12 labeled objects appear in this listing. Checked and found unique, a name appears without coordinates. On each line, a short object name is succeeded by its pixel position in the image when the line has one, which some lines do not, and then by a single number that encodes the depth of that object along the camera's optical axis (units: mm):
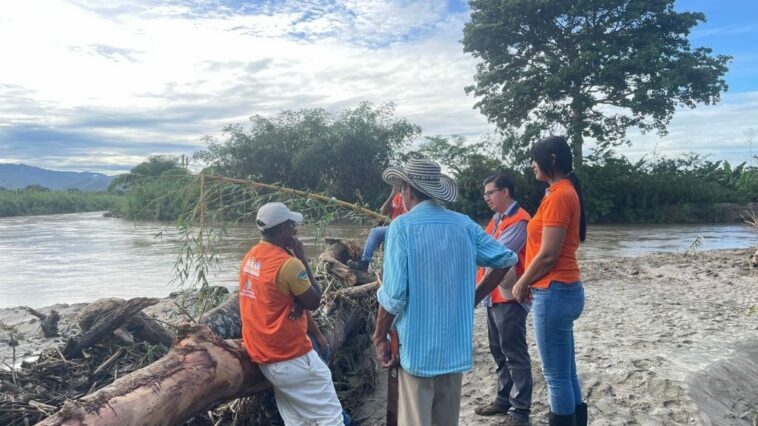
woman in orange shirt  2893
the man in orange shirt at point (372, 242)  5493
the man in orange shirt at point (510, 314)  3572
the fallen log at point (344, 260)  5219
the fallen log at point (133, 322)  4363
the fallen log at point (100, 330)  4238
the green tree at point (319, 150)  28859
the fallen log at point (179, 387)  2707
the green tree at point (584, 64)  23312
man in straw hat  2381
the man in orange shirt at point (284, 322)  3164
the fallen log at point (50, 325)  6574
